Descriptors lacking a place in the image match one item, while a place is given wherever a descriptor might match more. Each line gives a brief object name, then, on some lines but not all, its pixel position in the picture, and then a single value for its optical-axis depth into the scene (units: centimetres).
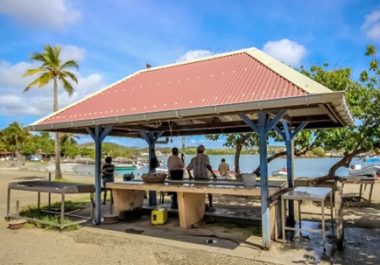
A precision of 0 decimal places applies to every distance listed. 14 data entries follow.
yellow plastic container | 806
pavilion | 571
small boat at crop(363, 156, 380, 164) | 6212
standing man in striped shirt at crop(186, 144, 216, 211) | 861
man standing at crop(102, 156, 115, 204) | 1043
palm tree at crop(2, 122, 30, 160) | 7594
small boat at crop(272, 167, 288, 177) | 2585
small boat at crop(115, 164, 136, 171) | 4455
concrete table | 664
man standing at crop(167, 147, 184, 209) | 904
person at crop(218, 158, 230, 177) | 1497
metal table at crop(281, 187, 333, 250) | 584
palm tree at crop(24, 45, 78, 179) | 2100
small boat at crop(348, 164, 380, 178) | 2062
